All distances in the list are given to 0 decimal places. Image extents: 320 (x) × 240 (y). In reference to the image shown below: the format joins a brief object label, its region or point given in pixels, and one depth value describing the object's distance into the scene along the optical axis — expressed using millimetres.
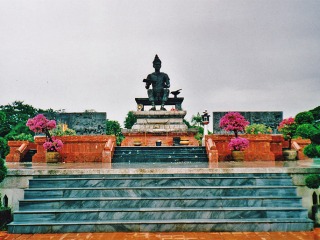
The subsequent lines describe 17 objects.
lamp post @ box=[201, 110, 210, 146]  16844
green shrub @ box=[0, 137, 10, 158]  6388
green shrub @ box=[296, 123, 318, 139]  6562
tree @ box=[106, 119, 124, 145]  37000
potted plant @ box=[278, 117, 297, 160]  11588
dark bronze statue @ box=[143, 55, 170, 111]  19266
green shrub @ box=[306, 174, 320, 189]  6621
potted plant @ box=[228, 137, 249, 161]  10906
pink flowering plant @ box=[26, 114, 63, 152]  10812
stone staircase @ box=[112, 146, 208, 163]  11188
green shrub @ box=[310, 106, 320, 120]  29877
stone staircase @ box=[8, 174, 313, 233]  6062
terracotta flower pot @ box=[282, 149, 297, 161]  11789
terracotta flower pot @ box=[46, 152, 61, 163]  10867
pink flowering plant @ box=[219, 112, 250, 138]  11156
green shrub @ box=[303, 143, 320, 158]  6406
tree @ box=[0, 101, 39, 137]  33103
